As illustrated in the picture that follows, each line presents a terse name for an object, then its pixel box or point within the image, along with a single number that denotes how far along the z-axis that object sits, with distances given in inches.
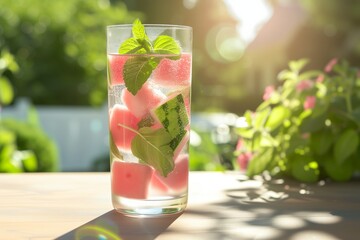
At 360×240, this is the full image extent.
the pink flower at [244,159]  40.1
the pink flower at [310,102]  37.1
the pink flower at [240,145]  39.7
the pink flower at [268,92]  38.0
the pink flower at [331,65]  36.6
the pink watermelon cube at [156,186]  28.7
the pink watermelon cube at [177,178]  28.7
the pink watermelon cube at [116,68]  29.0
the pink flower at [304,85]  37.9
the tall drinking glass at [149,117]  28.5
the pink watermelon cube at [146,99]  28.5
